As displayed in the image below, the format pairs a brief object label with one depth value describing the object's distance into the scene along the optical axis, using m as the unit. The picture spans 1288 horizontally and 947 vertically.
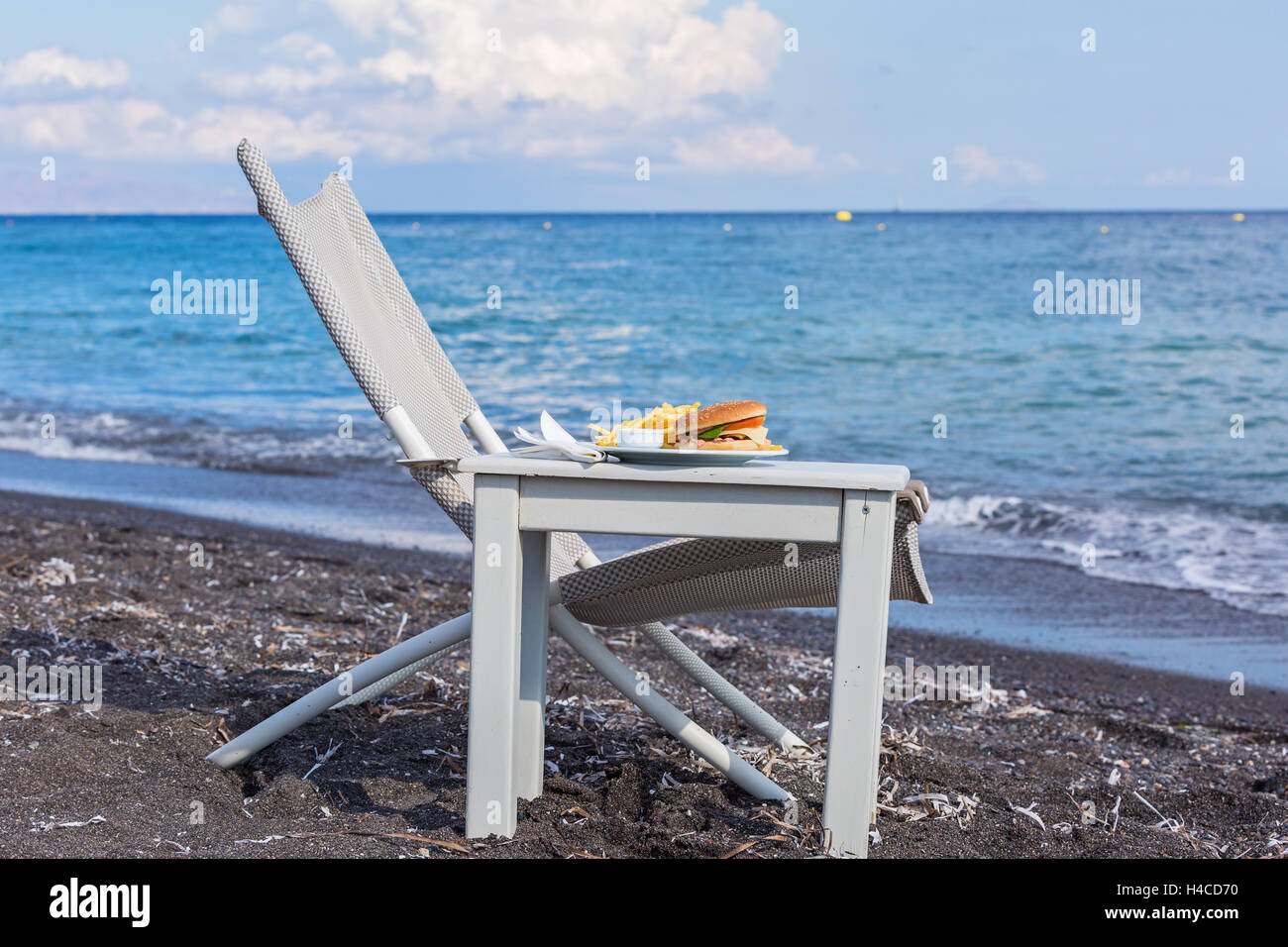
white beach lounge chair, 2.36
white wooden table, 2.03
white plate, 2.08
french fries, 2.16
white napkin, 2.15
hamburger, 2.15
